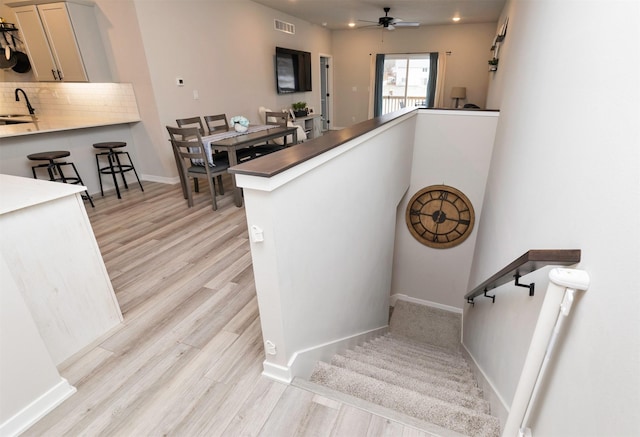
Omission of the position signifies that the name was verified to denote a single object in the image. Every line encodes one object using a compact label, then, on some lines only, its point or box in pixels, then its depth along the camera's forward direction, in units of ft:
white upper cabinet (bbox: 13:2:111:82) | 13.15
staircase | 4.86
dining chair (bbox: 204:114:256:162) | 14.37
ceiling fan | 20.07
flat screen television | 22.40
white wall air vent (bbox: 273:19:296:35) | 21.73
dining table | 12.25
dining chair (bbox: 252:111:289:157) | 15.70
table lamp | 26.45
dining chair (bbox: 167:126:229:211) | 12.00
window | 28.40
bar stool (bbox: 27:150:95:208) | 11.31
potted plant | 23.94
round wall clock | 14.60
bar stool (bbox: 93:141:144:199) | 13.39
